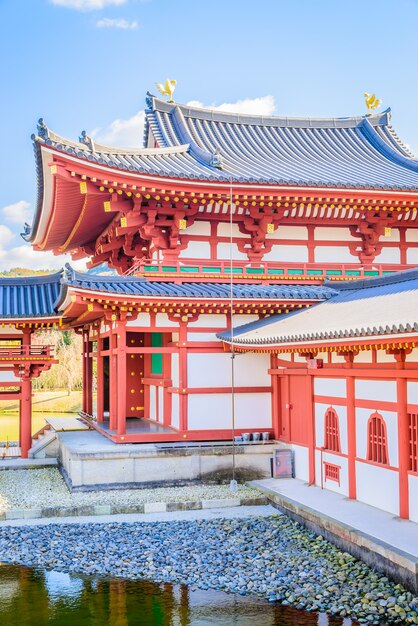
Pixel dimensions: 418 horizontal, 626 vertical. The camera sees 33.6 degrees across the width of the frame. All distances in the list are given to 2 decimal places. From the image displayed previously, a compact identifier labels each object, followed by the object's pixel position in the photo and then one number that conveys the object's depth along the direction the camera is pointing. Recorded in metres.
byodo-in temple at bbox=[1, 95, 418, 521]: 13.00
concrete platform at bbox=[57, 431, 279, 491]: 15.44
